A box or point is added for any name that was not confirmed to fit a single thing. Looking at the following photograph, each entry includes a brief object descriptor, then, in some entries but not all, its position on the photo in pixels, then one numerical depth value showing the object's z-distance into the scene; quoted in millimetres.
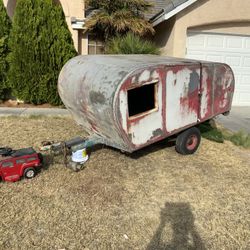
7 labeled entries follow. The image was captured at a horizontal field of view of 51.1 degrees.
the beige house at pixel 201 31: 8206
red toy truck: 3989
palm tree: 7907
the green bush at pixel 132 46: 7338
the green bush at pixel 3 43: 8104
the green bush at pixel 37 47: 7961
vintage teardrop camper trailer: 3945
